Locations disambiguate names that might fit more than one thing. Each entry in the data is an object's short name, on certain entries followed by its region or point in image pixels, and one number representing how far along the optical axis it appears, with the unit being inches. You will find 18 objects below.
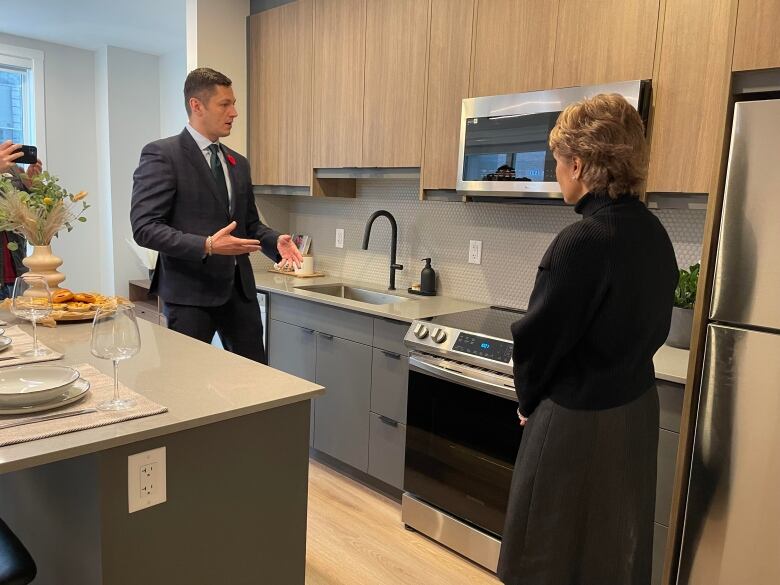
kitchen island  47.4
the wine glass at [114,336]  48.9
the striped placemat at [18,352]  62.7
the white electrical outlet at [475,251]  120.6
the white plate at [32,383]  48.7
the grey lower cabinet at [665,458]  73.8
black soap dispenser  126.0
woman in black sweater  56.4
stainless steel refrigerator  64.1
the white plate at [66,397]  48.4
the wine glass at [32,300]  64.4
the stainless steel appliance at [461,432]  88.4
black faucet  128.3
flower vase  89.7
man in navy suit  90.3
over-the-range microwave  92.2
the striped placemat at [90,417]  44.5
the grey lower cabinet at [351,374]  107.7
